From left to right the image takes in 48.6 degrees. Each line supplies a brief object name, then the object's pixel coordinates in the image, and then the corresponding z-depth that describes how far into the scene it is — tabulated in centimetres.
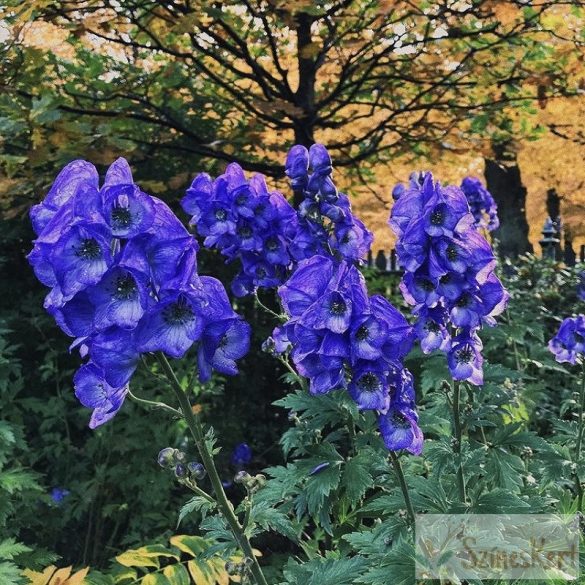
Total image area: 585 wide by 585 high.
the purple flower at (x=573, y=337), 70
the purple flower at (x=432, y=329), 46
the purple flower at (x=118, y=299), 30
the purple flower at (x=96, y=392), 35
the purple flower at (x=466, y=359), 45
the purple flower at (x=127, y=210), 30
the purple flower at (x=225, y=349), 35
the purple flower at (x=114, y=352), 31
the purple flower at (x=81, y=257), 29
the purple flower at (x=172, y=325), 31
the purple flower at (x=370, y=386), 38
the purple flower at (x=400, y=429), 40
